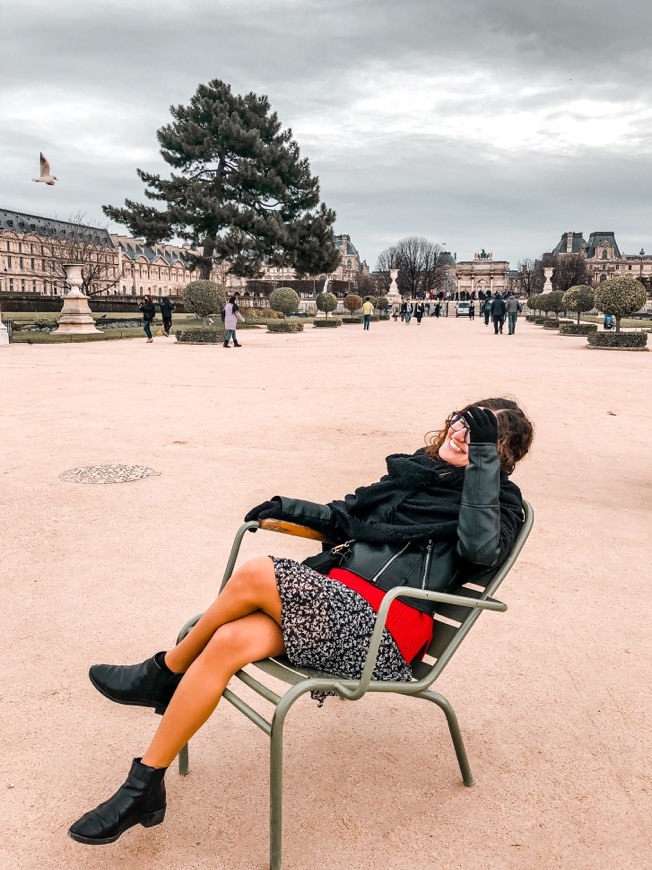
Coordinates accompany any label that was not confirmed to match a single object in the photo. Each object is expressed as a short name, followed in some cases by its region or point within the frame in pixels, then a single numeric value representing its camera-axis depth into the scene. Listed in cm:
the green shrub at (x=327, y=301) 4775
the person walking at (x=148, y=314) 2719
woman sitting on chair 211
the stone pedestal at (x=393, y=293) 6950
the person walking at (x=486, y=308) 4406
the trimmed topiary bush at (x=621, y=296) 2159
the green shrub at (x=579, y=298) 3172
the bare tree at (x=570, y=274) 9200
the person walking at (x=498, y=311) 3417
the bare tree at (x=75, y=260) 4691
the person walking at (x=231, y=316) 2330
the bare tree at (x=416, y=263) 10494
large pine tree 3675
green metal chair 196
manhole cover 621
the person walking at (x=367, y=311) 3947
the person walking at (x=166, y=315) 3122
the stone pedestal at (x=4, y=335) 2495
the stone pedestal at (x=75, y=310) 2956
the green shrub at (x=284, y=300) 4416
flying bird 2543
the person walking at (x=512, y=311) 3331
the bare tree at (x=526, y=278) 10762
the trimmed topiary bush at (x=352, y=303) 5616
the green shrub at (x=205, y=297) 2966
